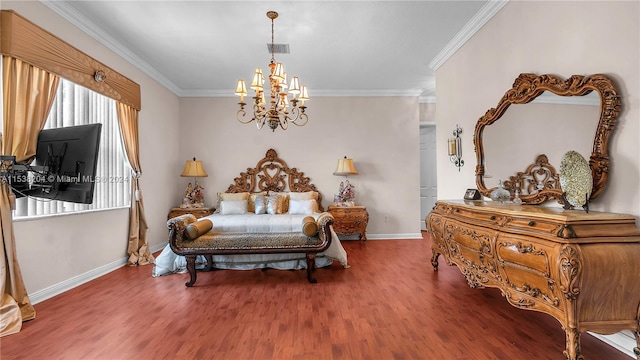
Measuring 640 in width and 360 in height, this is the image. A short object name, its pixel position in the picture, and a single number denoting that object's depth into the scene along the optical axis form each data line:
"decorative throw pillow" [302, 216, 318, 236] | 3.62
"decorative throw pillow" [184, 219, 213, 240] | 3.57
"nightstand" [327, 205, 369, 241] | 5.82
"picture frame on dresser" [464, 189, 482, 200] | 3.55
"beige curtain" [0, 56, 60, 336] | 2.45
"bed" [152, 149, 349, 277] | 4.04
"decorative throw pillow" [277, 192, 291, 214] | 5.70
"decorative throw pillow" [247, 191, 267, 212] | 5.76
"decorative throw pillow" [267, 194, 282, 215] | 5.51
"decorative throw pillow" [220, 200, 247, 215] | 5.36
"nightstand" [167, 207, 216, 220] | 5.66
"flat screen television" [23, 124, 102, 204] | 2.74
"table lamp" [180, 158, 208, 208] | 5.86
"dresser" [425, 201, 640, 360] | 1.74
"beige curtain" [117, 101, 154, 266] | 4.29
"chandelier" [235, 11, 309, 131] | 3.29
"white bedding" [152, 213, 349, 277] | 4.03
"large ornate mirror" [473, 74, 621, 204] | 2.15
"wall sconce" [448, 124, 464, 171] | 4.06
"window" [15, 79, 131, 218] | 3.12
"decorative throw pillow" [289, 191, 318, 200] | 5.78
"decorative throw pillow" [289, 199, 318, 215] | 5.41
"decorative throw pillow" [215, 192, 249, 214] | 5.68
